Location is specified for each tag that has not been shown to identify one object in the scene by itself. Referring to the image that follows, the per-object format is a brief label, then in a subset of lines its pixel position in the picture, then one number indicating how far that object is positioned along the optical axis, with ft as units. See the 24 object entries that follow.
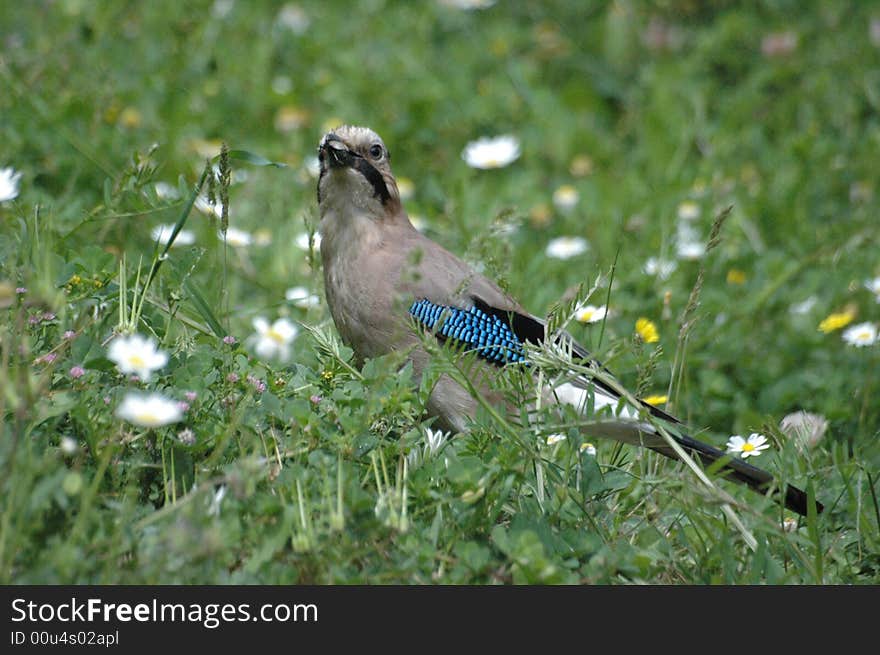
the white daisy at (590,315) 28.55
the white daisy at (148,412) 18.75
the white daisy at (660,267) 35.78
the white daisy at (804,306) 37.32
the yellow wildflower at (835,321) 34.17
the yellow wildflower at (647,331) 30.50
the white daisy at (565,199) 44.11
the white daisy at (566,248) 39.25
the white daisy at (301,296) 30.50
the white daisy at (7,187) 25.25
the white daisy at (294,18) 52.47
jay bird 27.12
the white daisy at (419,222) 40.25
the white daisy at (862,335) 32.12
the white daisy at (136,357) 20.29
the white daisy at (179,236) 33.37
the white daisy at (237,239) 34.40
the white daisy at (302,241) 36.14
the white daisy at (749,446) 24.95
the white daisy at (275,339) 29.78
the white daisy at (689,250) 38.37
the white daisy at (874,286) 32.47
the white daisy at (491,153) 44.11
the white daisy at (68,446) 18.74
